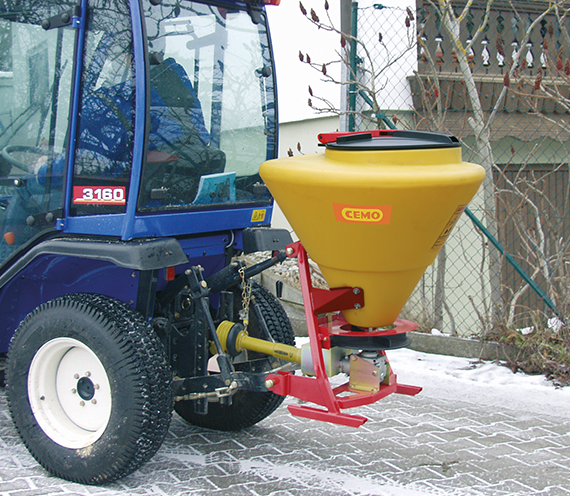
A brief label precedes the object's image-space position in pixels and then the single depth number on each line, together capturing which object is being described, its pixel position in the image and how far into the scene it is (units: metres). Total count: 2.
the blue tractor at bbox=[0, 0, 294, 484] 3.07
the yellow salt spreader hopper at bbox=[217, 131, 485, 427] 2.78
